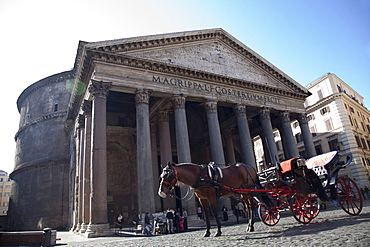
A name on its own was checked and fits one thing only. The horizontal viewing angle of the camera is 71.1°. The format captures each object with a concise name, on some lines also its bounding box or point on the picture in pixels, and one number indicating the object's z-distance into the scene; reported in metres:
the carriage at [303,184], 6.96
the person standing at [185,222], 11.07
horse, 6.11
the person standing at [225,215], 13.94
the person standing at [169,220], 10.50
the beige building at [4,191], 60.34
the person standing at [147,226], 10.36
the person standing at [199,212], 15.10
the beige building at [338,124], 25.55
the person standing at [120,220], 13.87
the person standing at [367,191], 23.39
